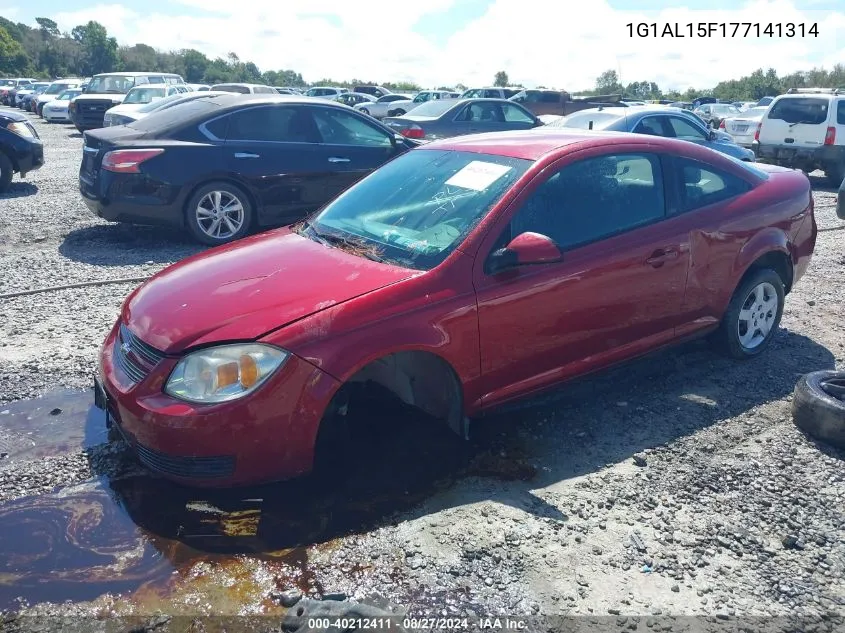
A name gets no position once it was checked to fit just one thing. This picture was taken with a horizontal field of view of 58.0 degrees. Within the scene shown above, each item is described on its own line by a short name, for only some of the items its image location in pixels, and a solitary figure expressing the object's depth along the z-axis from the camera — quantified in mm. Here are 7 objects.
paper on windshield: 4121
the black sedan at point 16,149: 11812
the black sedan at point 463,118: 14148
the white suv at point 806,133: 14125
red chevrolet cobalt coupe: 3270
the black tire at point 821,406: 4031
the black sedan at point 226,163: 7965
